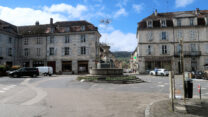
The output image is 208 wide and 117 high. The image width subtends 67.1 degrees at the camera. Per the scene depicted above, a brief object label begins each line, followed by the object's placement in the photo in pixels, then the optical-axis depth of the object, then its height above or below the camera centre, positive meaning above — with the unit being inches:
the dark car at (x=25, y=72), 888.9 -45.9
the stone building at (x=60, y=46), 1444.4 +170.6
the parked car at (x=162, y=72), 1152.4 -68.1
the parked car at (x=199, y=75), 859.1 -68.8
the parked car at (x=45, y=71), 1168.7 -51.2
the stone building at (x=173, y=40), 1350.9 +203.1
